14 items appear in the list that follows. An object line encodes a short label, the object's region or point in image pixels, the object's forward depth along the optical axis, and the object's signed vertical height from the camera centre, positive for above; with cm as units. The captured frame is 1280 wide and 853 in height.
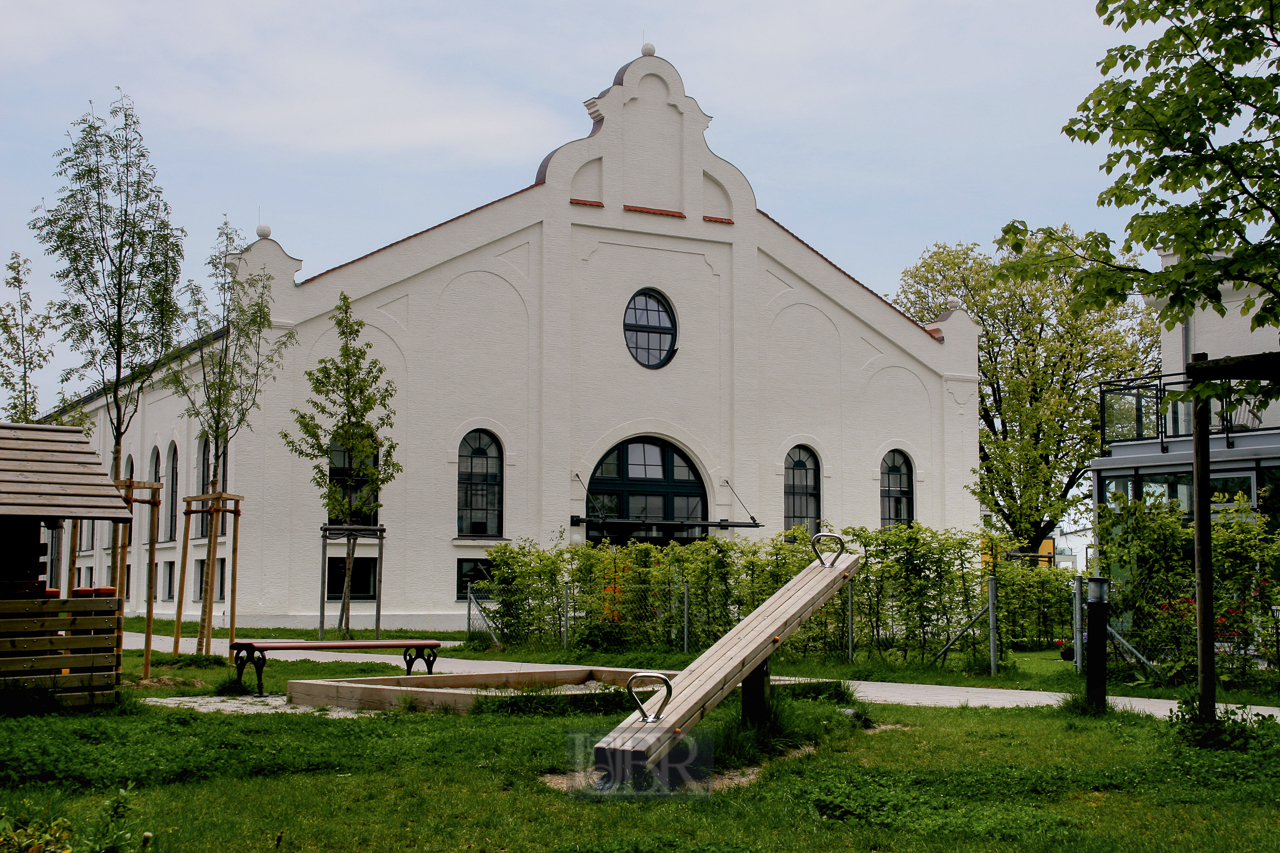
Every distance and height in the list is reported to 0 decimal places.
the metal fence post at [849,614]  1814 -115
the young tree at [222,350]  1922 +317
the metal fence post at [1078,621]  1525 -103
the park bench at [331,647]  1348 -156
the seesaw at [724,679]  752 -103
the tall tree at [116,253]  1767 +416
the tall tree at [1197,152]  934 +315
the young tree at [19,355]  2833 +418
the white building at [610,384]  2839 +410
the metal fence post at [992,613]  1647 -101
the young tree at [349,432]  2456 +210
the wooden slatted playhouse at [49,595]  1113 -63
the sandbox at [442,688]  1136 -158
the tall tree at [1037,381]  3997 +554
